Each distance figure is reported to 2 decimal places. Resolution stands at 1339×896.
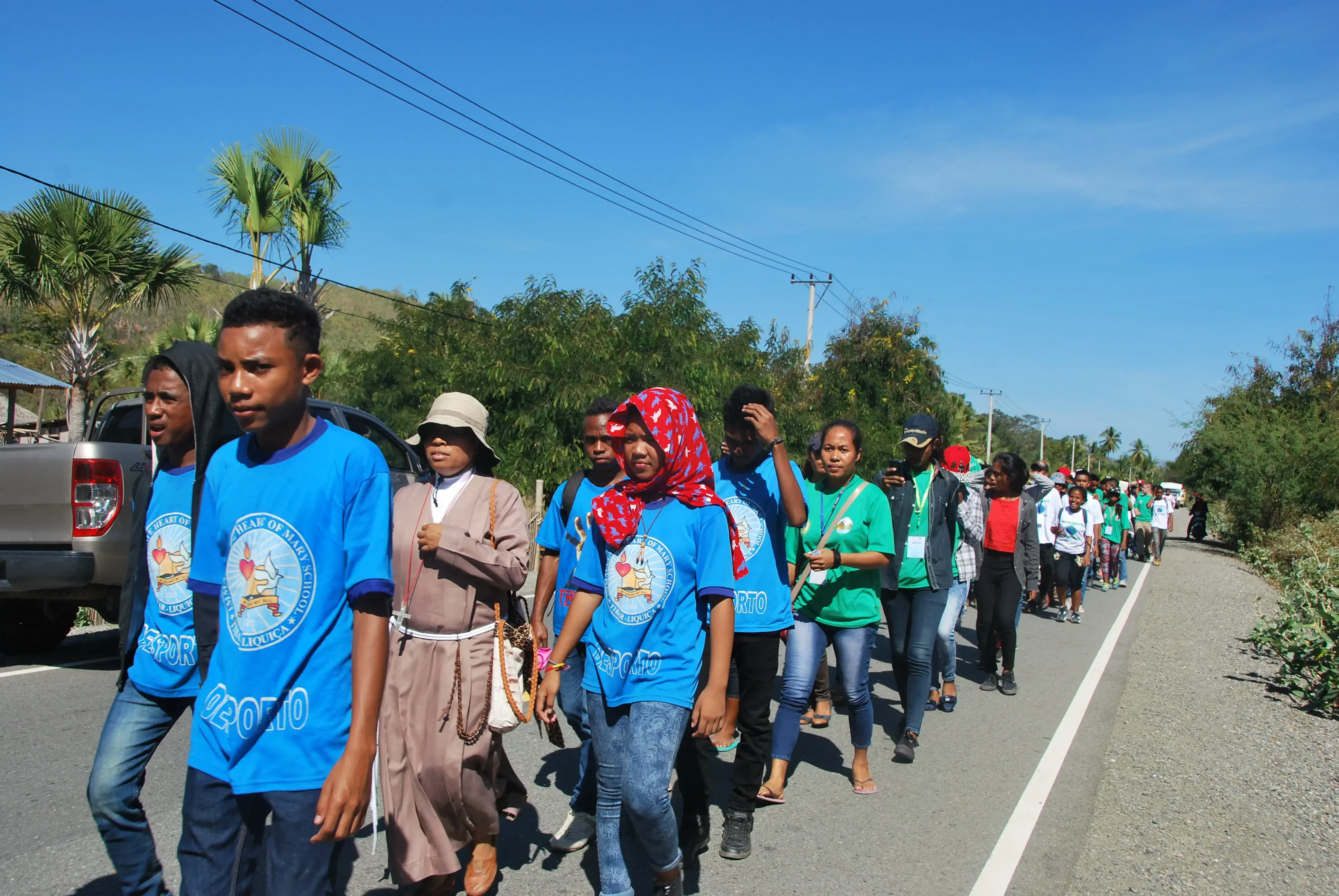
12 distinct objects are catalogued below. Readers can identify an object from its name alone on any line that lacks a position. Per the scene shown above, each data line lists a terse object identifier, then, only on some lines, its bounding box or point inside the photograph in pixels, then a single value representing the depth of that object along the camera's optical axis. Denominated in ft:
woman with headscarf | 10.92
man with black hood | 9.24
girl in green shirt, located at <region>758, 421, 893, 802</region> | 16.70
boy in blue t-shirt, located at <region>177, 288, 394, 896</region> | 7.41
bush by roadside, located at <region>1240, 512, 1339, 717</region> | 27.43
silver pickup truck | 21.84
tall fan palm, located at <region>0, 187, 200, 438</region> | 47.80
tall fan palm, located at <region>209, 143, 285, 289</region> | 55.11
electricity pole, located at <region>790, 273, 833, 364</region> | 115.75
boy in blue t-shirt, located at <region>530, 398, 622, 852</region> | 14.60
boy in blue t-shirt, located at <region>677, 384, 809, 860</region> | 14.89
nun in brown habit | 11.69
